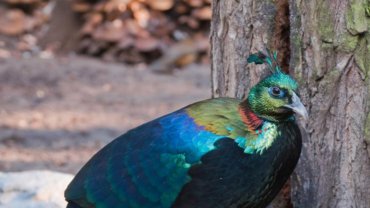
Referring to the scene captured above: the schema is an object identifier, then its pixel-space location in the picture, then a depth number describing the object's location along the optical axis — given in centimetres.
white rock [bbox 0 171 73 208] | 978
